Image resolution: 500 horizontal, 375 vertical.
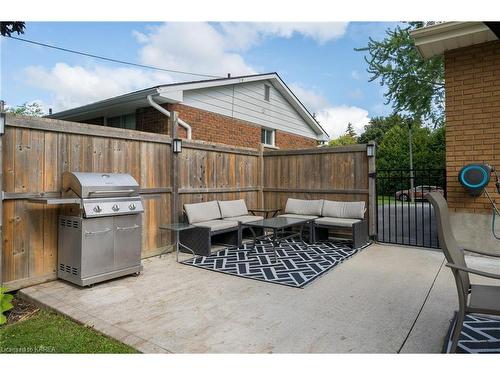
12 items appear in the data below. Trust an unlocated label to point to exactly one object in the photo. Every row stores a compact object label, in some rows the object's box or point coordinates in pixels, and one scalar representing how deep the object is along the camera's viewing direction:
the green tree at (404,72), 11.04
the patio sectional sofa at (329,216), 6.59
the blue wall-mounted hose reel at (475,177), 5.27
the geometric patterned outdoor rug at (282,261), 4.62
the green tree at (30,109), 25.44
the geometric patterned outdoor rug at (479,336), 2.56
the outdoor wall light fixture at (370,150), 6.92
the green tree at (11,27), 4.91
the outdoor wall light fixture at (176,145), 6.19
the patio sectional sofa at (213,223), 5.89
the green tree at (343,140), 34.62
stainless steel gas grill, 4.08
